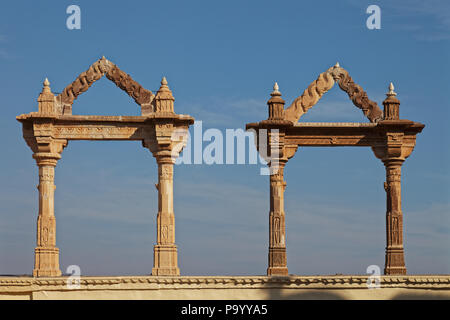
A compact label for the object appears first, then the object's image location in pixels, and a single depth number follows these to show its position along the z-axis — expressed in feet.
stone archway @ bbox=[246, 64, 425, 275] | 79.10
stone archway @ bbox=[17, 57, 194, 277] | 78.95
